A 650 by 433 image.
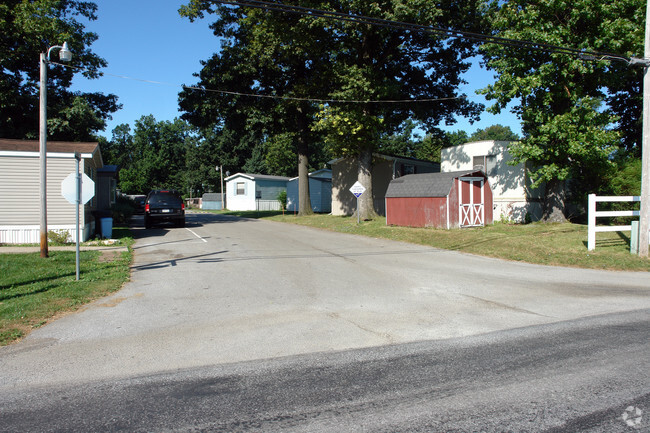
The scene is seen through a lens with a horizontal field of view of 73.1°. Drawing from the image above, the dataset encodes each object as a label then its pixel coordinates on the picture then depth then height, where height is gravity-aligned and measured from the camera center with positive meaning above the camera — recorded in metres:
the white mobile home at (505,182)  23.73 +1.46
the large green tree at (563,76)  17.27 +5.66
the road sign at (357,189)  21.72 +0.94
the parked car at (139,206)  41.30 +0.01
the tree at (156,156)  71.12 +9.67
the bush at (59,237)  14.61 -1.03
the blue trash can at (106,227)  17.19 -0.81
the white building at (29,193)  14.61 +0.43
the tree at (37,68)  21.58 +7.73
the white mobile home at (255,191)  48.12 +1.89
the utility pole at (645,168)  12.05 +1.15
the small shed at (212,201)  59.22 +0.83
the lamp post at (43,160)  11.84 +1.26
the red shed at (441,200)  19.80 +0.40
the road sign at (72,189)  8.90 +0.35
